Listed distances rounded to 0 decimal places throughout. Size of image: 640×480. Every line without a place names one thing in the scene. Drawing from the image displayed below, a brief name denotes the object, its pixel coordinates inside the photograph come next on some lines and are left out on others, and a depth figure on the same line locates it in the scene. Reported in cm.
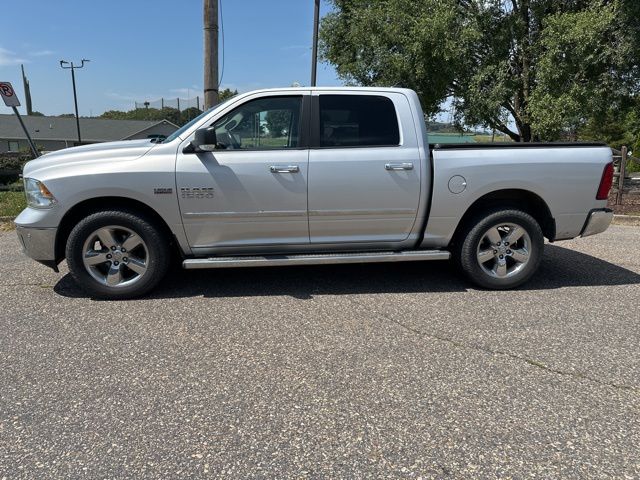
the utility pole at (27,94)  7506
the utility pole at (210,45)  753
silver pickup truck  428
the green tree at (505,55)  1039
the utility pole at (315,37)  1202
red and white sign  836
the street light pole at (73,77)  4413
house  6100
